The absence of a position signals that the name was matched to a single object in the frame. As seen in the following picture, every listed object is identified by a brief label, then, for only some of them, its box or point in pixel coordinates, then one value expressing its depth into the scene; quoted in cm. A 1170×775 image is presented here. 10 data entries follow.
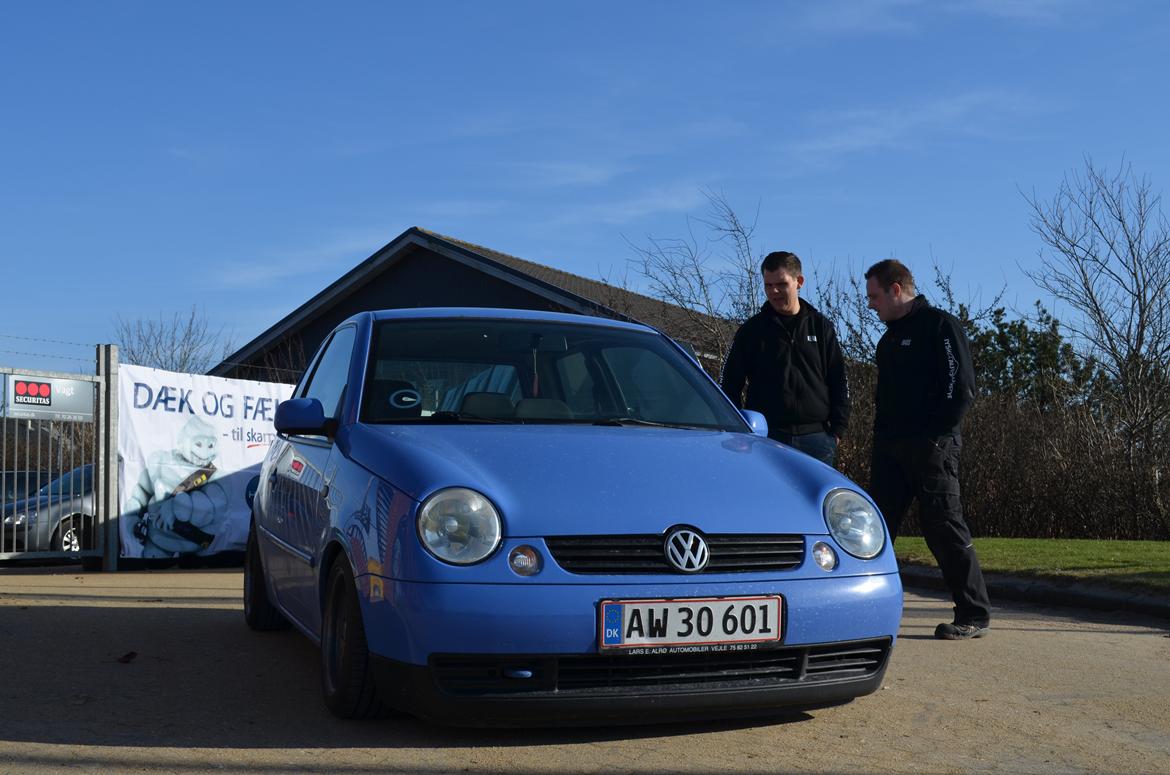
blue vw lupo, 376
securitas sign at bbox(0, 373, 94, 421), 1091
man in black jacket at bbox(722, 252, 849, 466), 682
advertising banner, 1176
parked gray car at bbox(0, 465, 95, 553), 1103
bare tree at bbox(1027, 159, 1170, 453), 1703
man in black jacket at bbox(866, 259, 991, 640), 646
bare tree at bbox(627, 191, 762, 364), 1808
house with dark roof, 2283
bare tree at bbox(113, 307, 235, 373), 4375
